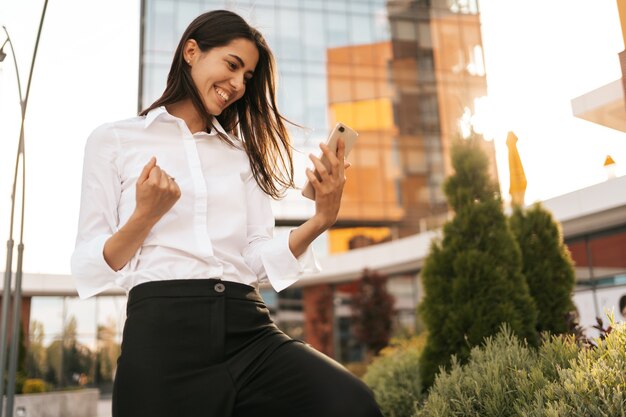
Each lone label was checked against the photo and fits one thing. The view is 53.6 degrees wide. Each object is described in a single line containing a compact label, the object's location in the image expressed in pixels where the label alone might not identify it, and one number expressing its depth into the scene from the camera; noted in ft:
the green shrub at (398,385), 22.39
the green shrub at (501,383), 10.94
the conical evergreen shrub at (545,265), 25.71
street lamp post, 32.12
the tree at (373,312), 63.26
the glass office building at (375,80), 88.38
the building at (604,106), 30.37
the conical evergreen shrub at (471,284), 20.79
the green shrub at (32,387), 59.62
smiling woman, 5.34
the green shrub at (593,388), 8.48
